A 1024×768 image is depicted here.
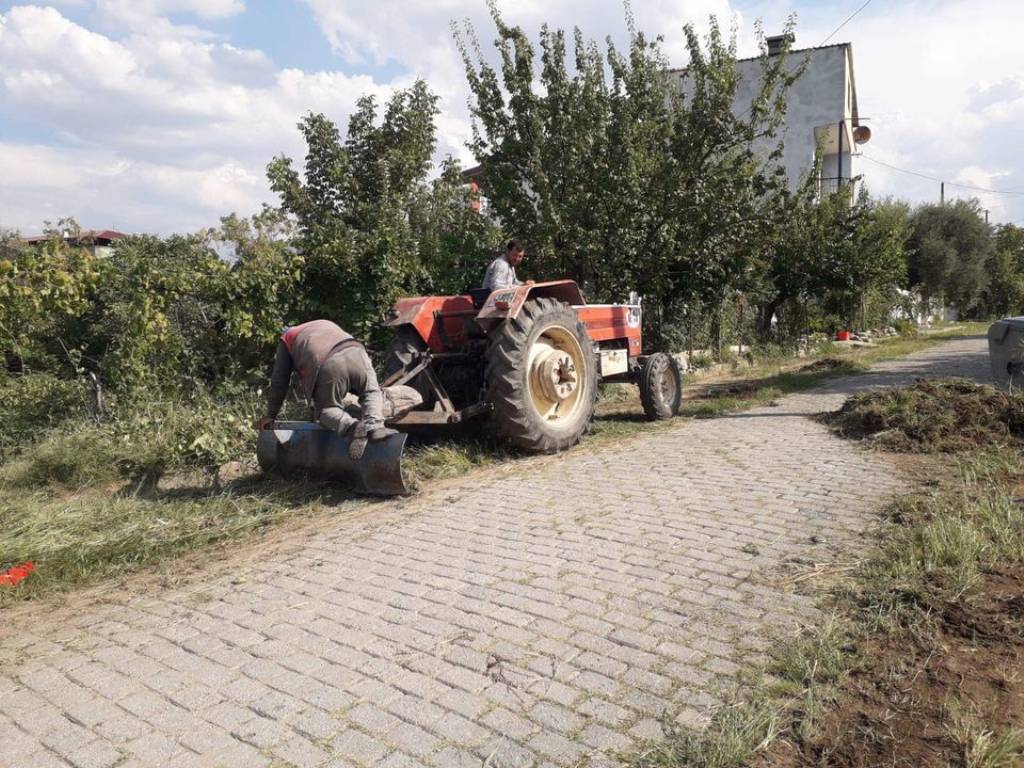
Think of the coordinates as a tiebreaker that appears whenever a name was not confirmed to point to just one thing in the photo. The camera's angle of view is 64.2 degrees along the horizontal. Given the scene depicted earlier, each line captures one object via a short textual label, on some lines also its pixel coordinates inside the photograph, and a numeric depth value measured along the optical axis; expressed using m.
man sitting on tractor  8.01
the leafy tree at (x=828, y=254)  19.88
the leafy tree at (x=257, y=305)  8.54
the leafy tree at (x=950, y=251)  36.91
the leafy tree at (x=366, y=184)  9.59
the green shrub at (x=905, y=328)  27.82
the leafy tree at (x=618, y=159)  11.70
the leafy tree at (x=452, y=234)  10.62
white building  29.23
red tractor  7.11
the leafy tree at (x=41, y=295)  7.52
